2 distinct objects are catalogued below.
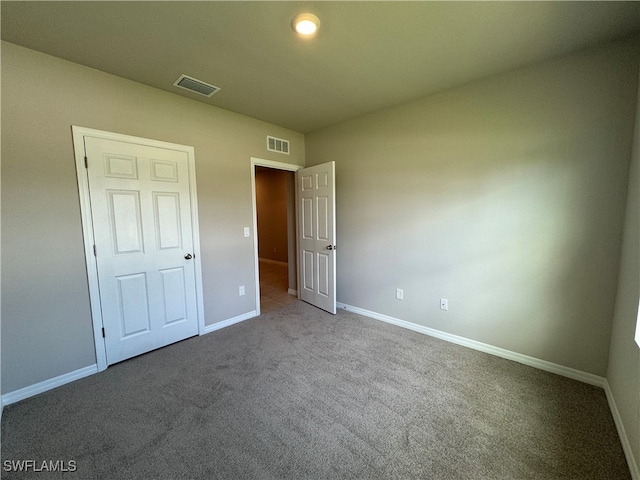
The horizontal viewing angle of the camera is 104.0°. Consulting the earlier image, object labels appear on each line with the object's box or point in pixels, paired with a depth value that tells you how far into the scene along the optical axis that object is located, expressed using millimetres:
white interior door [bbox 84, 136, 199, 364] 2164
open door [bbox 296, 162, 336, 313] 3283
